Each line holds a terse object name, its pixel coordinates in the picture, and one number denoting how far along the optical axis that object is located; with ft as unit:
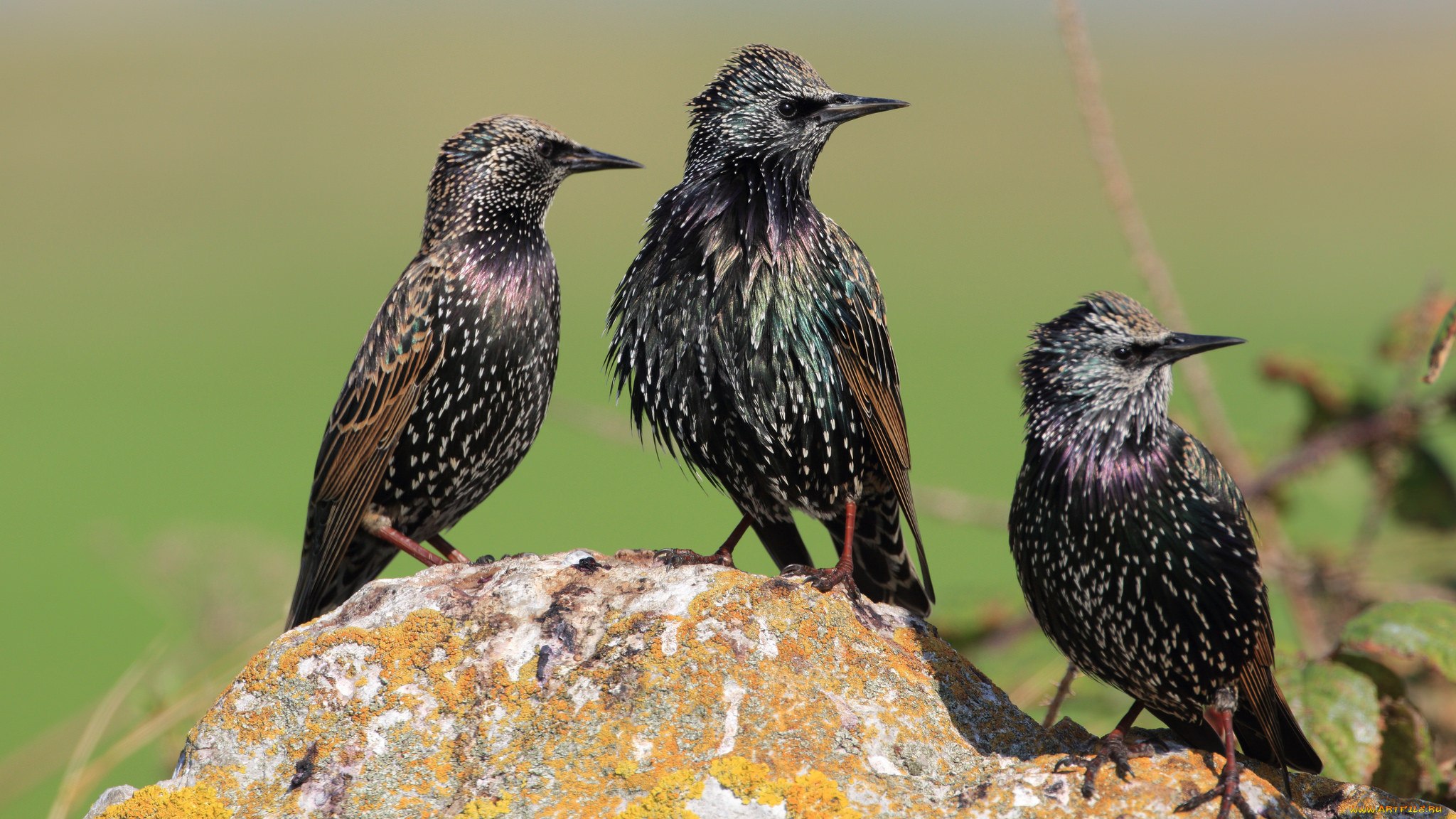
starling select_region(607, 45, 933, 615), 26.73
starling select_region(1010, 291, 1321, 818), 22.06
